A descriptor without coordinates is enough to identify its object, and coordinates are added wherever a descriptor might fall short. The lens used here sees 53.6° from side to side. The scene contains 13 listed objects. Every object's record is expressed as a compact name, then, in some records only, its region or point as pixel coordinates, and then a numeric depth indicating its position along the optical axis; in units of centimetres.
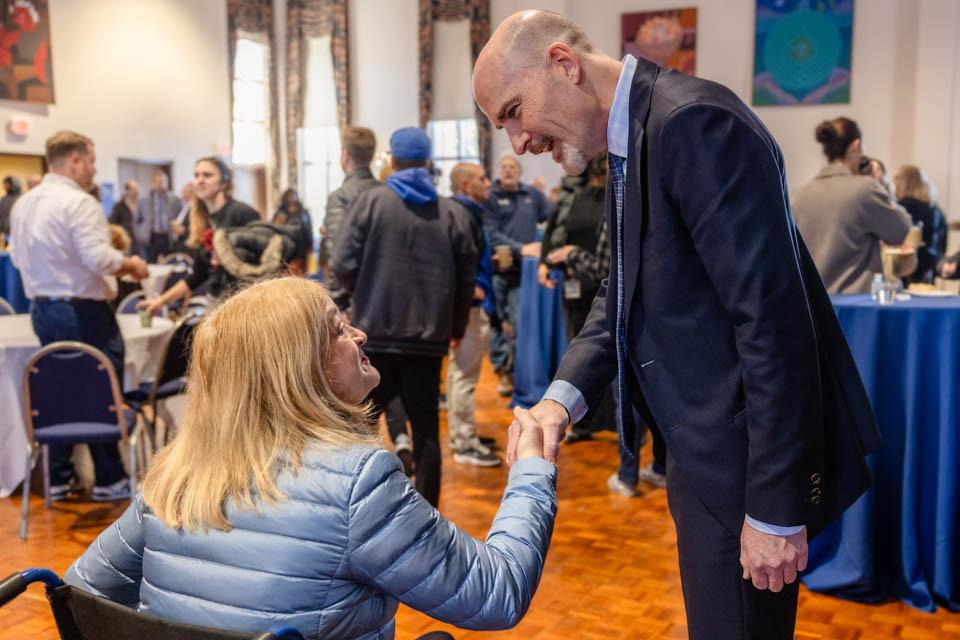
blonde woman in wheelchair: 120
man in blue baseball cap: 364
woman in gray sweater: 396
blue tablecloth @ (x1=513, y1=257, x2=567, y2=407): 588
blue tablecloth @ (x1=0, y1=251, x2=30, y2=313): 721
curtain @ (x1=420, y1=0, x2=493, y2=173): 1368
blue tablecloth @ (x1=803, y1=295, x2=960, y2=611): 297
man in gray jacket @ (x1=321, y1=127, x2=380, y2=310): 463
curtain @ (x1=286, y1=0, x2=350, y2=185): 1505
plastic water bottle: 316
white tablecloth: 434
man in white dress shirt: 413
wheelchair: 111
